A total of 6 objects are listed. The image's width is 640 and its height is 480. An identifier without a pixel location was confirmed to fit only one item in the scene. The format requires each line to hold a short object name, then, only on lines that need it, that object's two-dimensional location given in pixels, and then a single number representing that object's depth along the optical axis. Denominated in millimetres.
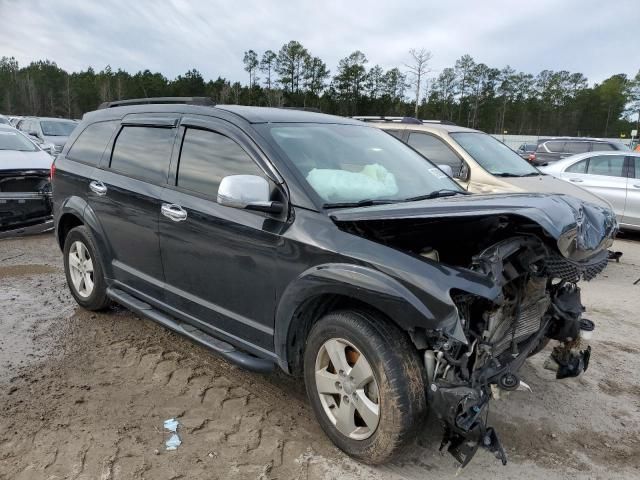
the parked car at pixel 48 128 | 16412
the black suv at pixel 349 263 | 2463
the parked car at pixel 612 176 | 9172
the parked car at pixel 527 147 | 26406
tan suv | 6758
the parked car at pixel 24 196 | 7281
